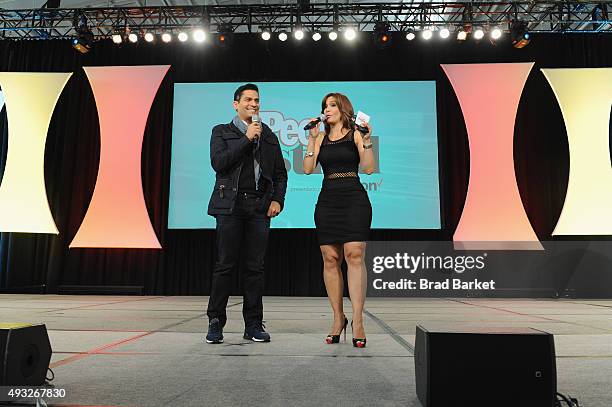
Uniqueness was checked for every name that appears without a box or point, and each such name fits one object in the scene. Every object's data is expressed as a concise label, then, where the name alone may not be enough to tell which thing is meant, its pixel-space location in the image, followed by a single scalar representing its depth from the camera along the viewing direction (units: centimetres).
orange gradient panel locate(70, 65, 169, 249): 657
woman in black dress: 221
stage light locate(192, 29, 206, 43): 660
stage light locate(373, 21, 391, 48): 658
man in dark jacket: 230
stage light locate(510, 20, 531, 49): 632
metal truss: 647
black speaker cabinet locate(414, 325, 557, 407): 108
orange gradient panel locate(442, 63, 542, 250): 637
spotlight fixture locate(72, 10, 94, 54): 653
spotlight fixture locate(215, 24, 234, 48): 668
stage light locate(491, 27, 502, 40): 639
